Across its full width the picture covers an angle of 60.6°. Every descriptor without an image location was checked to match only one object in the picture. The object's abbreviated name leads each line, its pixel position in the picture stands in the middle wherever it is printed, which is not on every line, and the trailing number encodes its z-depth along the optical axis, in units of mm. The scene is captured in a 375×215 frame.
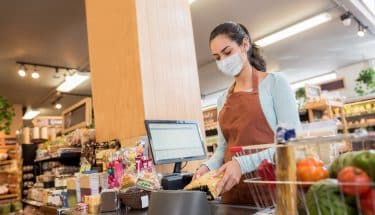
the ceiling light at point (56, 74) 7000
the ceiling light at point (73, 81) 7215
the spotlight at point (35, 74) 6727
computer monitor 1721
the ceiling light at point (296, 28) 5361
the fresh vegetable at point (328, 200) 623
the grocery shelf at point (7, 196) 5294
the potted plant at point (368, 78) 6832
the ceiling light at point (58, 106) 10132
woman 1356
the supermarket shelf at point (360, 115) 4653
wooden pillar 2201
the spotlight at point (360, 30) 5697
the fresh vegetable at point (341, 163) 663
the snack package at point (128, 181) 1567
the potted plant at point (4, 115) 5203
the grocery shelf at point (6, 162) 5736
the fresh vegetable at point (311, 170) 691
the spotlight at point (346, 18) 5327
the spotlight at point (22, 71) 6443
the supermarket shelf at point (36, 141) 4540
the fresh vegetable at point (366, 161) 604
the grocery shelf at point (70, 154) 2824
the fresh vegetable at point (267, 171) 858
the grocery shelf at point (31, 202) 3021
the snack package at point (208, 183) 1116
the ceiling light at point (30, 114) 10501
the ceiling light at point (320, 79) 9344
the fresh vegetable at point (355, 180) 584
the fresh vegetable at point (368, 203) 577
